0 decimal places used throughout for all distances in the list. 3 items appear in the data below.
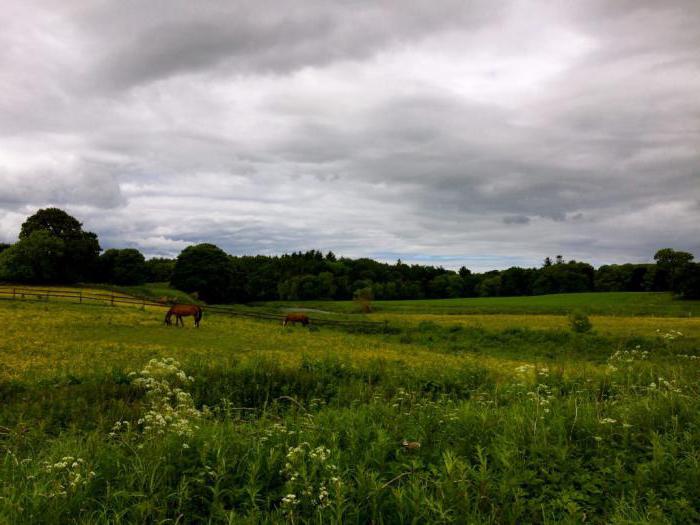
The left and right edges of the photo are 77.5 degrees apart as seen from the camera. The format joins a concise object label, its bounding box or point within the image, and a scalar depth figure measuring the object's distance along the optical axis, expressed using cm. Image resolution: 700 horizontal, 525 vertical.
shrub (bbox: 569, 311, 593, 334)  3146
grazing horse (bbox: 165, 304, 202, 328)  3241
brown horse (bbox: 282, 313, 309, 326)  3972
